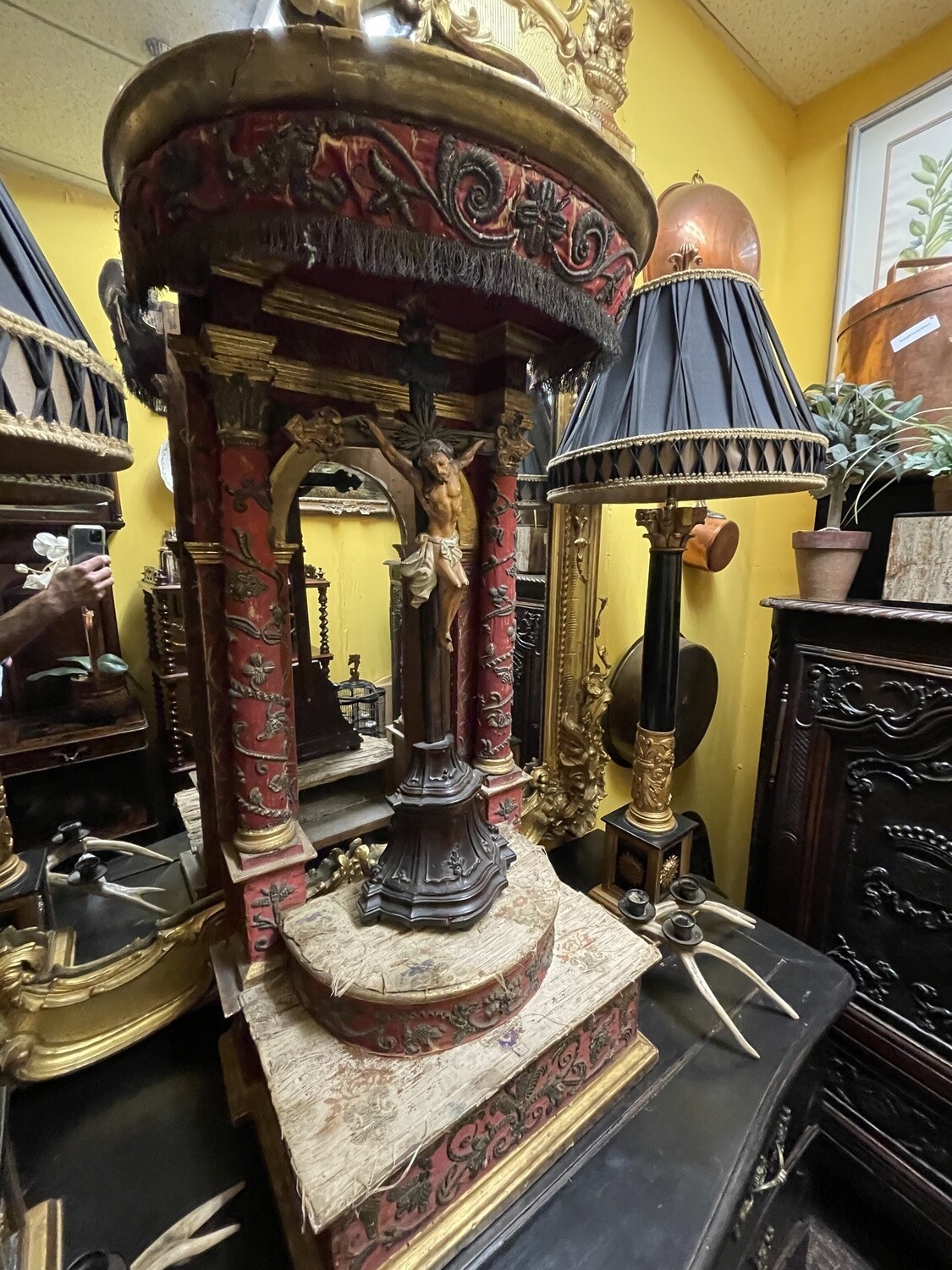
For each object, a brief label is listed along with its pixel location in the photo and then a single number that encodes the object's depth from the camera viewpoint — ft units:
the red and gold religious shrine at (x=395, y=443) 1.25
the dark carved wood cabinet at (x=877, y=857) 3.11
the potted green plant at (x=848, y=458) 3.39
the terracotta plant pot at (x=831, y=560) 3.48
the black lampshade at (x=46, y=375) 1.02
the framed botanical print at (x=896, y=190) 3.88
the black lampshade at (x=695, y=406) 2.44
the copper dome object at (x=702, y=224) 3.76
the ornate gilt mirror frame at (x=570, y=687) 3.69
